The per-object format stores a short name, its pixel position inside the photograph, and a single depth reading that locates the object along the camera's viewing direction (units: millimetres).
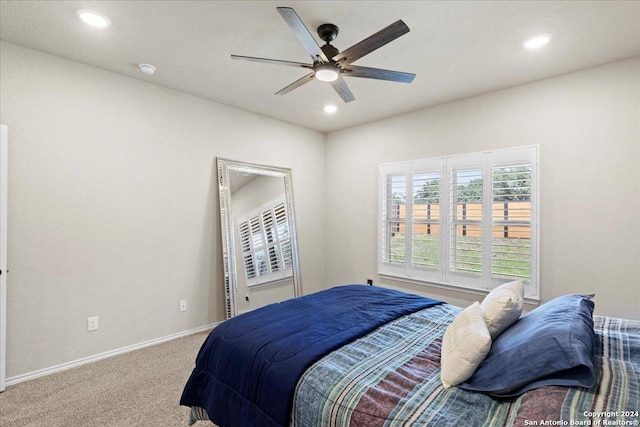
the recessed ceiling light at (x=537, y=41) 2352
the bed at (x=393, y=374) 1052
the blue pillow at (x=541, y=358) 1091
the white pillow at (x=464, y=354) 1276
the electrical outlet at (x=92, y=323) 2896
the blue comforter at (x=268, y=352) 1427
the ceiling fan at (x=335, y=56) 1758
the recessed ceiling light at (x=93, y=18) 2139
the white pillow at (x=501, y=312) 1536
